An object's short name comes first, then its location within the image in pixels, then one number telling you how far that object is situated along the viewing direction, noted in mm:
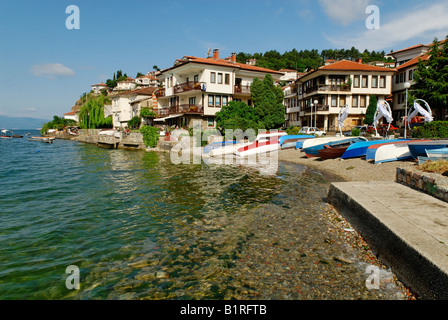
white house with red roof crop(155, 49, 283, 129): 39094
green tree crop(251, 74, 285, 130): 37812
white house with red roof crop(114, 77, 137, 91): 117688
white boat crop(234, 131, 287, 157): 27172
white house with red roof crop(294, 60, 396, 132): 44062
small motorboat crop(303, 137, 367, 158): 22094
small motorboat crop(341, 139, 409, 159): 18653
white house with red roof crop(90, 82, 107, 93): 152025
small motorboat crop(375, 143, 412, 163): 16250
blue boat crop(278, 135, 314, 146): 29984
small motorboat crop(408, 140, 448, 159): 13517
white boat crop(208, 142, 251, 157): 27797
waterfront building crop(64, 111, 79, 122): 140875
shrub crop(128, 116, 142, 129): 55094
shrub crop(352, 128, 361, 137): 29297
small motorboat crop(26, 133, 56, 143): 61991
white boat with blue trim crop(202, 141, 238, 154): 29112
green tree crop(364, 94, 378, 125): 40656
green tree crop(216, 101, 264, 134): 33469
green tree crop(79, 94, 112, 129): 64438
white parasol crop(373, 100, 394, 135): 21625
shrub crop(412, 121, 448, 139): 20438
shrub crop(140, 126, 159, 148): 38750
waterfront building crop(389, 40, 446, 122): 42750
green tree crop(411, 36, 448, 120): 30375
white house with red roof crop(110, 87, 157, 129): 62525
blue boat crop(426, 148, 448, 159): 12172
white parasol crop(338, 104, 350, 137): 28312
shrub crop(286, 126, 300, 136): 35781
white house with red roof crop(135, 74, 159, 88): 114438
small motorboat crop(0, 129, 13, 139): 91375
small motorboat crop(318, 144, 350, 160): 20311
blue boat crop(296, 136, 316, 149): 27850
